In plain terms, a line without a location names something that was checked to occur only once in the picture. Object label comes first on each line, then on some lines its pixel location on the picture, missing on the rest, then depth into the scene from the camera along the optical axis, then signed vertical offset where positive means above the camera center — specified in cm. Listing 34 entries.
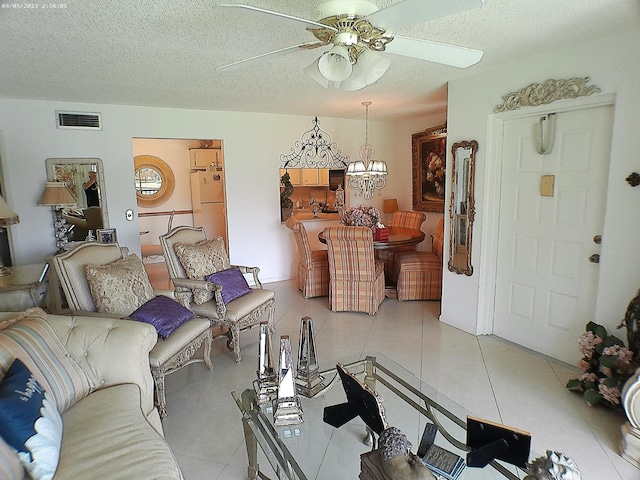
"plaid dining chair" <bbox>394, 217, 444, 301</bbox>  457 -108
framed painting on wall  543 +26
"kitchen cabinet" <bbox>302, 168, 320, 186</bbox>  643 +18
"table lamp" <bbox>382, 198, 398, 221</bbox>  621 -32
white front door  272 -36
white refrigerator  688 -20
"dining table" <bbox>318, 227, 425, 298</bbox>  433 -63
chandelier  487 +18
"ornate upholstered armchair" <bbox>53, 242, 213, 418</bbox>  242 -97
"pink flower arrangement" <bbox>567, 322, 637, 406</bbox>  227 -114
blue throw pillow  132 -84
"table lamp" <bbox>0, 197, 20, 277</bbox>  292 -20
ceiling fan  141 +65
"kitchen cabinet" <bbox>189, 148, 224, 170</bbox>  713 +60
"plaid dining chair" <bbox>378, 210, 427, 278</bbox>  523 -57
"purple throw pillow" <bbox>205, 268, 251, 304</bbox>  324 -83
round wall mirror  706 +18
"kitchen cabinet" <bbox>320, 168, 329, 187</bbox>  648 +18
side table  277 -74
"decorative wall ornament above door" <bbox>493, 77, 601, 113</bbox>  262 +68
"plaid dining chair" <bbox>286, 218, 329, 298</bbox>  471 -104
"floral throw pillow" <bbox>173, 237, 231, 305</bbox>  321 -63
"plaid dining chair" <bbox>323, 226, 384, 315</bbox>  405 -93
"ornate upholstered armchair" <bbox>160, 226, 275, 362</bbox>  311 -81
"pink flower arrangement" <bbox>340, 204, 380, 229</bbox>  454 -36
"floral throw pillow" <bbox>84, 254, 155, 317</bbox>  256 -67
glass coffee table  155 -112
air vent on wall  408 +77
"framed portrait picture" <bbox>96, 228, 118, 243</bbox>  430 -50
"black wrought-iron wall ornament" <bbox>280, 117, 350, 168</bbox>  552 +52
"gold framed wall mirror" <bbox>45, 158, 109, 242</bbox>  416 -1
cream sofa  140 -97
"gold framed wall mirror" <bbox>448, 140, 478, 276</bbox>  350 -20
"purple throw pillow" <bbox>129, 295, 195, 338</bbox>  254 -86
